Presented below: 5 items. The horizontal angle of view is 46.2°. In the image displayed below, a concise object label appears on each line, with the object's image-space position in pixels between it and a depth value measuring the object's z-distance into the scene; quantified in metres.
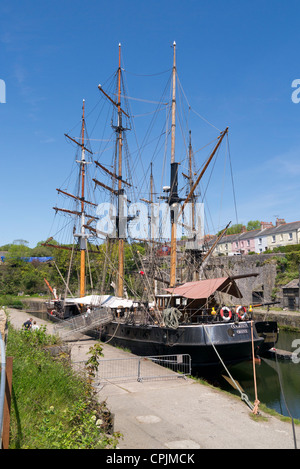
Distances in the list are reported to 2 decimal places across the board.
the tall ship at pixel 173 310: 17.22
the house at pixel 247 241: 76.55
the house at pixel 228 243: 82.25
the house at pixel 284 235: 64.93
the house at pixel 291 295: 36.78
